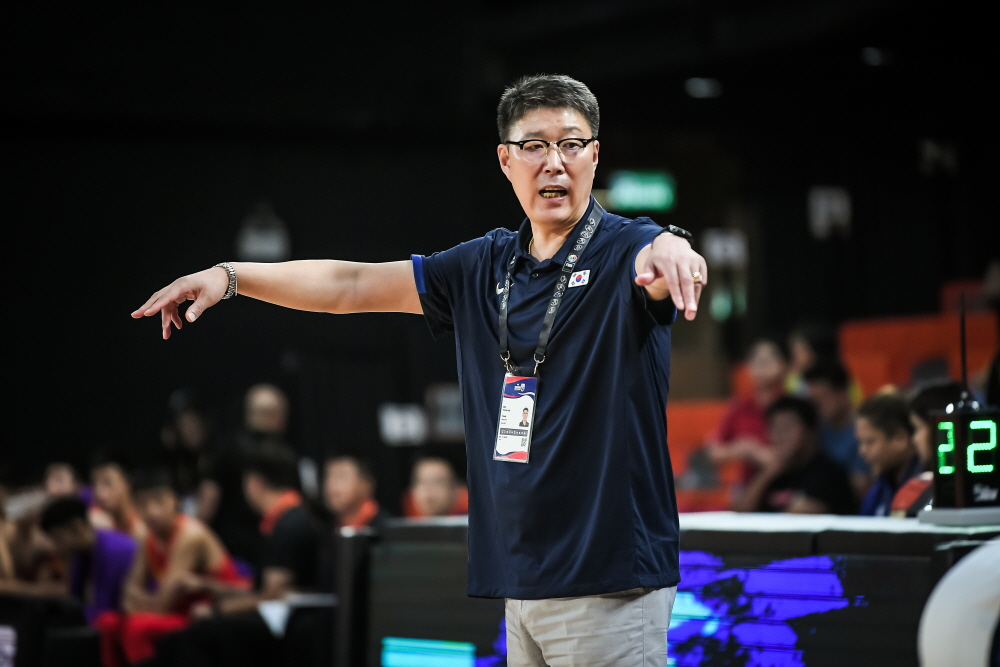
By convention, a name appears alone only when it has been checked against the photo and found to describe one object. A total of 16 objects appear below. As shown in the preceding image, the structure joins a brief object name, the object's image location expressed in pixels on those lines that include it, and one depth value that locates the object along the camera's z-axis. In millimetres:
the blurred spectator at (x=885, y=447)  8523
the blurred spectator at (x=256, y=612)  11148
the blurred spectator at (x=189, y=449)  16766
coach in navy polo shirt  3986
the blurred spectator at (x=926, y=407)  7645
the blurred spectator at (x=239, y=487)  14523
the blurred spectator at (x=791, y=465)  10266
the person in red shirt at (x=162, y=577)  12000
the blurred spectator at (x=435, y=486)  11461
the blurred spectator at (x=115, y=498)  14937
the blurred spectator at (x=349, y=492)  12156
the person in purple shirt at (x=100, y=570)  13266
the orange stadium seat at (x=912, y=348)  17875
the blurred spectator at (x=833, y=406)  12102
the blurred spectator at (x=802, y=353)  14672
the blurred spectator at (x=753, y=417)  12539
